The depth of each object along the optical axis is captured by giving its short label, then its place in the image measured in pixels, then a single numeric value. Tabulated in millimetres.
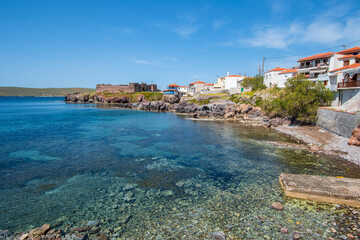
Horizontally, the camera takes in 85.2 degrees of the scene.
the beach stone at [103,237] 9914
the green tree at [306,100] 39506
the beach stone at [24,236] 9623
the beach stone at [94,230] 10359
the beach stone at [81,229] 10453
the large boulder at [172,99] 100962
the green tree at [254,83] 79762
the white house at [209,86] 115144
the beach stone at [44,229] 10042
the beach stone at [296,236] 9773
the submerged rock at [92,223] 10945
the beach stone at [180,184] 16000
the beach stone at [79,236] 9789
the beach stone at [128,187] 15258
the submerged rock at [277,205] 12354
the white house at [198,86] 119562
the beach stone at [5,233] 10062
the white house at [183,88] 139725
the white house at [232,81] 98462
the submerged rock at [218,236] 9869
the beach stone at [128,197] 13648
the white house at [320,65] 52794
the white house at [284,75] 67156
